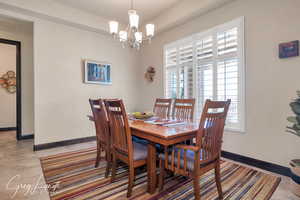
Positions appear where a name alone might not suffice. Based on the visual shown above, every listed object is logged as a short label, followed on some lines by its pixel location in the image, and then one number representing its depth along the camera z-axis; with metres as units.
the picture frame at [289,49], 2.00
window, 2.56
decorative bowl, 2.38
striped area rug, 1.71
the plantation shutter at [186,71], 3.34
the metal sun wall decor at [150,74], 4.30
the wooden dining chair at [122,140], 1.63
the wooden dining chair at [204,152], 1.39
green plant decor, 1.70
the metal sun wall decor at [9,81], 5.19
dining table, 1.39
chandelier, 2.17
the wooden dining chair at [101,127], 1.98
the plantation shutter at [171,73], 3.71
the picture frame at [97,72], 3.79
